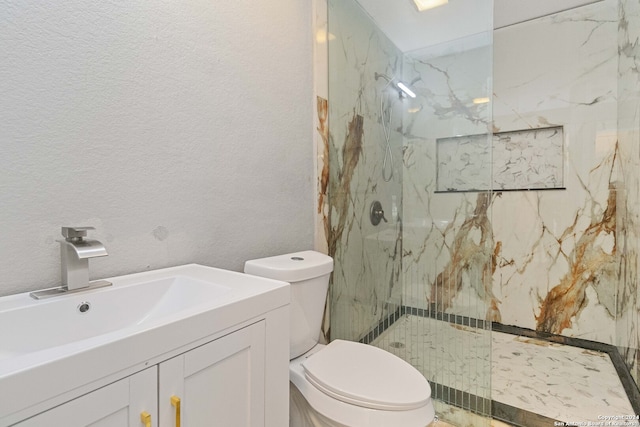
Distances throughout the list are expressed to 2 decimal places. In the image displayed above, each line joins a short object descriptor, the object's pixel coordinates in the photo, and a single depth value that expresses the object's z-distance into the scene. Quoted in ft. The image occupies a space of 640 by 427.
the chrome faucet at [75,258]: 2.59
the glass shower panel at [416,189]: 5.31
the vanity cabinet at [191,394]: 1.77
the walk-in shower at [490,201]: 5.40
